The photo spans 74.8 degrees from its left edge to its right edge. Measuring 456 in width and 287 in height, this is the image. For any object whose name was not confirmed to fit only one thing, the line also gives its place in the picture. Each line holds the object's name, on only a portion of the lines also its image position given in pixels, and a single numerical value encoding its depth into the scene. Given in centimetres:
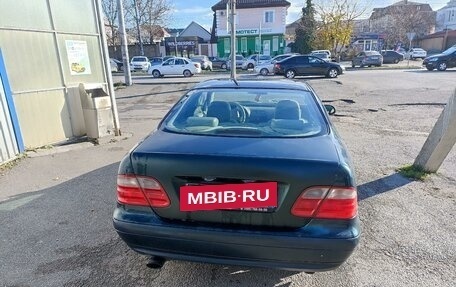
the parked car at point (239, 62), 2942
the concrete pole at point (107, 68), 667
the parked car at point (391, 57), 3244
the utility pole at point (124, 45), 1585
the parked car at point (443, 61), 2167
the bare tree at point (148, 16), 3731
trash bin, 629
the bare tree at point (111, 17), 3769
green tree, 3741
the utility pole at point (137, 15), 3491
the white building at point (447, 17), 5891
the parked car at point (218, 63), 3117
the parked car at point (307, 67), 1998
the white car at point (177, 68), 2384
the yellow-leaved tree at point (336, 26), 3338
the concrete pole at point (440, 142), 398
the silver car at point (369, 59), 2844
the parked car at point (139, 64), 3138
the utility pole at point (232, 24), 1230
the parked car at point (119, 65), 3224
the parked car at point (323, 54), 2722
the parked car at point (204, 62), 2937
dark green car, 185
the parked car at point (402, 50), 3978
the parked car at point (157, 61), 2530
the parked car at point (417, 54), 3656
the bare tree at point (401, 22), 4456
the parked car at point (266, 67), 2261
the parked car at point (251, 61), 2848
